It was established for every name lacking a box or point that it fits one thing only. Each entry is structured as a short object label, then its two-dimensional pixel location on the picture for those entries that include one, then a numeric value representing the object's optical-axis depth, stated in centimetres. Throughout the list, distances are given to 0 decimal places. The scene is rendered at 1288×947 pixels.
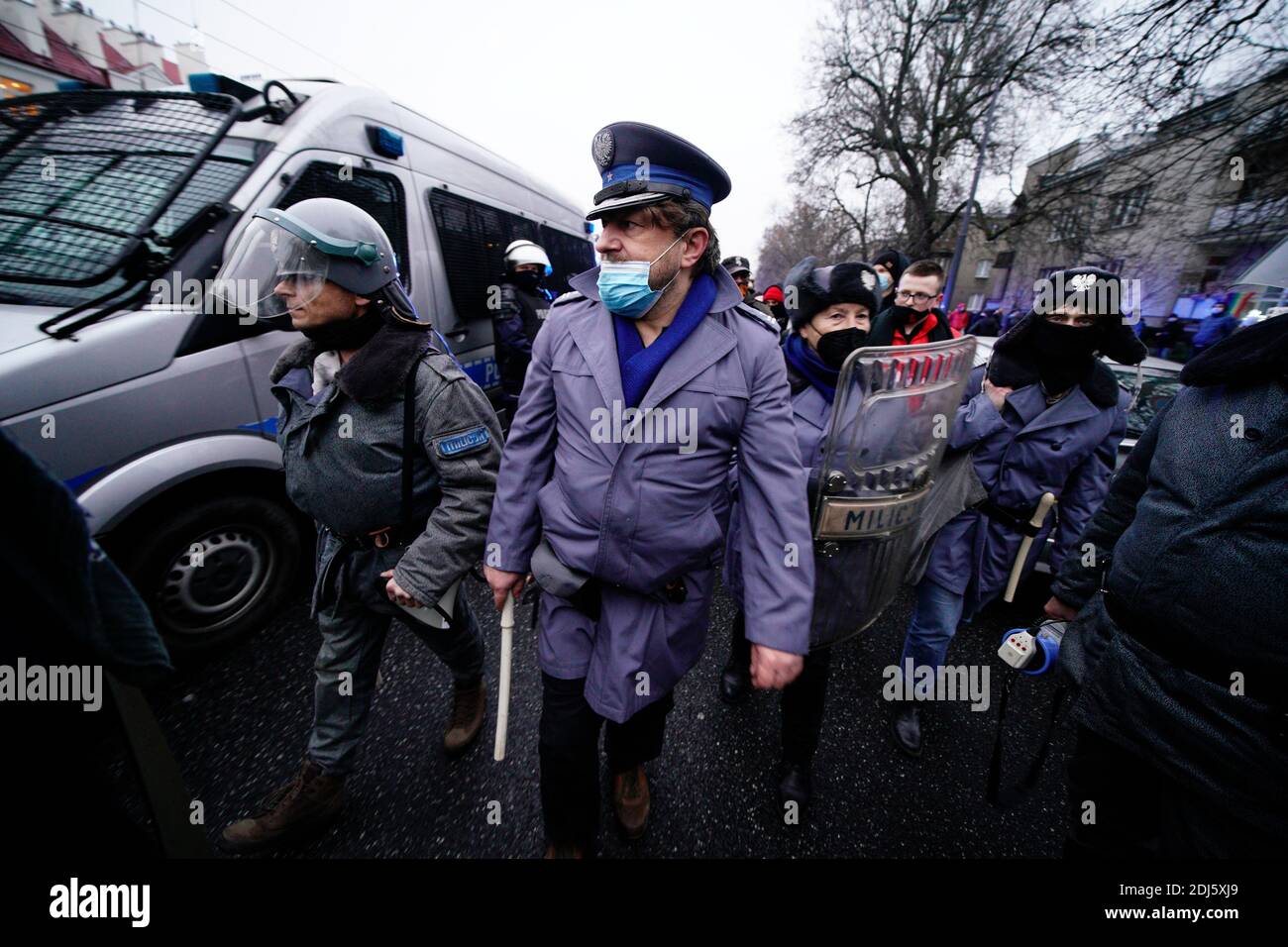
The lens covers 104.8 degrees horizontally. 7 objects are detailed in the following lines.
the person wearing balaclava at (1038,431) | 197
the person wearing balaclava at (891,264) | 507
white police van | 200
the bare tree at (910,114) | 1900
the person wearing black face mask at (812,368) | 178
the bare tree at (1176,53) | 525
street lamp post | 1458
